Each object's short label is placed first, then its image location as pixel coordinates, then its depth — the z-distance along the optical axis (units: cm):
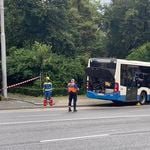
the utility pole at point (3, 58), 3109
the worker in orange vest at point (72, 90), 2625
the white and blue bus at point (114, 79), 3083
